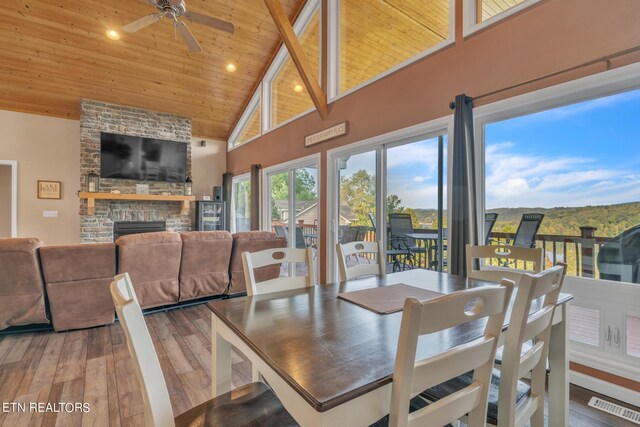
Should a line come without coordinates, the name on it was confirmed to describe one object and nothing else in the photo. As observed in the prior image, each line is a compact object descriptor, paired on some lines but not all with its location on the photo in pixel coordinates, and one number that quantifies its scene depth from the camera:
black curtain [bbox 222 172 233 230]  7.69
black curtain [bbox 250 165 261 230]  6.29
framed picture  5.92
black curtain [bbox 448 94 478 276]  2.63
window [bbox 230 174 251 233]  7.19
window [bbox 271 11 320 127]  4.86
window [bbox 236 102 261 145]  6.66
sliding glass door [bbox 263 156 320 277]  4.94
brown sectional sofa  2.69
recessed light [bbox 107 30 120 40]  4.70
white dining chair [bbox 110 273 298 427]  0.78
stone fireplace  5.95
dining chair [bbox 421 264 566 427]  1.04
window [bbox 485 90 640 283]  2.05
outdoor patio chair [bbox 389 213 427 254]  3.44
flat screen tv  6.12
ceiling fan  2.96
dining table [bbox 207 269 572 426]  0.78
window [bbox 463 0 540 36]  2.49
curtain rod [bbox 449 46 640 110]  1.90
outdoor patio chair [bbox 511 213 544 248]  2.47
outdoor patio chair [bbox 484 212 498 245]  2.71
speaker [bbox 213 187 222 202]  7.59
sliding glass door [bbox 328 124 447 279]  3.15
